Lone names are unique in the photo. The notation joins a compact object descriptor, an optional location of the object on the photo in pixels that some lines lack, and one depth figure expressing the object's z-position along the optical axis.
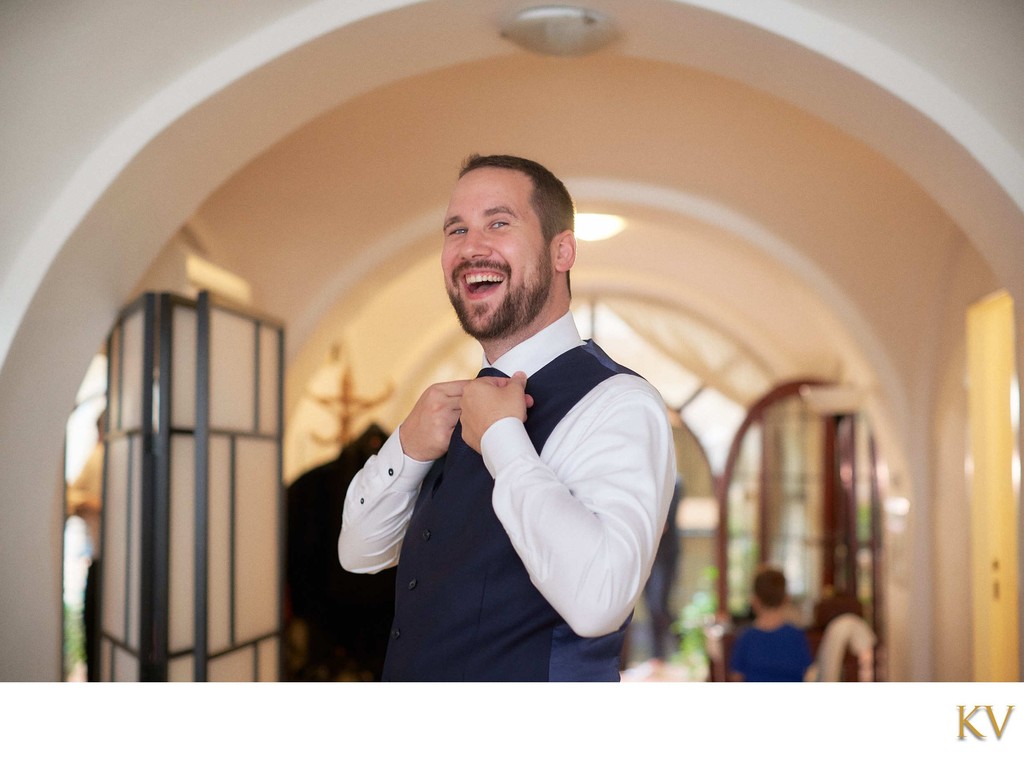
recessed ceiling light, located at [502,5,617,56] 2.92
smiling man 1.33
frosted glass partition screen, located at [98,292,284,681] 3.09
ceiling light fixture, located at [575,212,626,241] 5.61
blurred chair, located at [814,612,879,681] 4.83
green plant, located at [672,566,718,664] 9.45
